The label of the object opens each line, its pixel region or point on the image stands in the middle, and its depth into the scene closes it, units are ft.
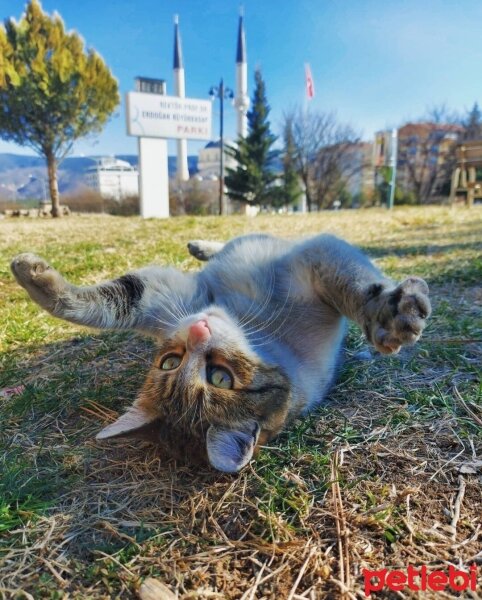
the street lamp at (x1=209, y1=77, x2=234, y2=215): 76.84
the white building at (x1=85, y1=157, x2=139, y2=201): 101.30
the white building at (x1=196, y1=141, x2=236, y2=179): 111.86
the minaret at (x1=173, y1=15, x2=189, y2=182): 90.26
